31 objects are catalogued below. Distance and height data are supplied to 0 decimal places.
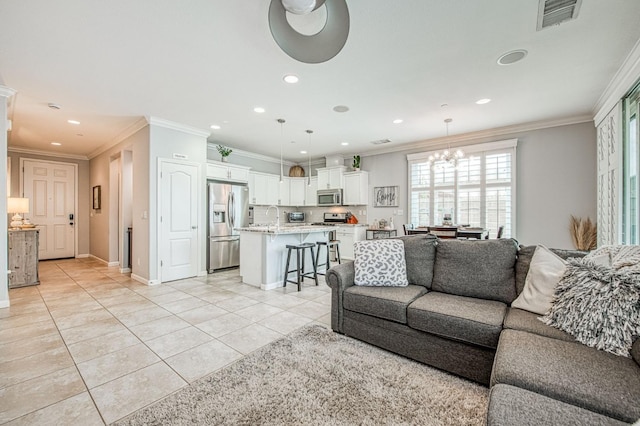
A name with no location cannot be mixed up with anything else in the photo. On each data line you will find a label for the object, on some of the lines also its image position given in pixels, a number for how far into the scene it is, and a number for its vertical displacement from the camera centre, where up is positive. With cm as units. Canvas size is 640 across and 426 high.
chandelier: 492 +98
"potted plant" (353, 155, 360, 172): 702 +124
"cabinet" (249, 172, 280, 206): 693 +60
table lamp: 483 +11
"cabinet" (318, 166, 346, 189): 727 +91
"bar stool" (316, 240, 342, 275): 478 -60
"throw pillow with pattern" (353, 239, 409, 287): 271 -53
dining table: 439 -34
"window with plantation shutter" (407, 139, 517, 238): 523 +46
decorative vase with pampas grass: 437 -36
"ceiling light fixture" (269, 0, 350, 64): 194 +133
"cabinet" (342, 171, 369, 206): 698 +58
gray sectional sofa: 111 -75
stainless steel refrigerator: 539 -20
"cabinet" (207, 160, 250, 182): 561 +85
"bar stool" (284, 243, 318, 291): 422 -84
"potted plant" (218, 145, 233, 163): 591 +128
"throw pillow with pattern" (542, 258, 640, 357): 145 -55
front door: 673 +22
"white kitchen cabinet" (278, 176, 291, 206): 768 +55
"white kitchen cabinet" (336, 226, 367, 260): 687 -63
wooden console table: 446 -74
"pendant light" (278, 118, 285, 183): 468 +155
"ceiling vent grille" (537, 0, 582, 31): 208 +156
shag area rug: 160 -119
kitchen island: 428 -66
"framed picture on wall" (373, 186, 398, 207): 664 +38
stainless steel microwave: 726 +38
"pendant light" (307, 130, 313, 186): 690 +125
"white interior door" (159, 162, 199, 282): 471 -16
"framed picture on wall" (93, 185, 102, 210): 678 +38
